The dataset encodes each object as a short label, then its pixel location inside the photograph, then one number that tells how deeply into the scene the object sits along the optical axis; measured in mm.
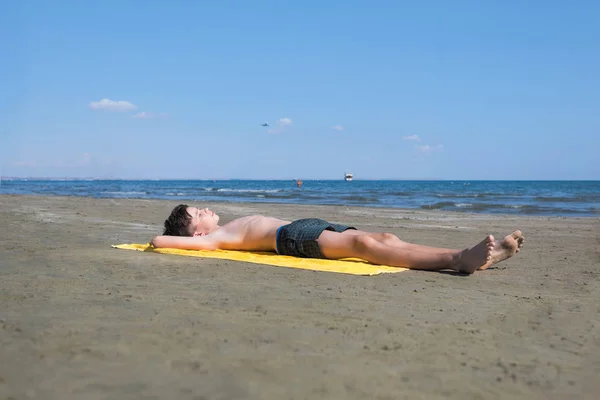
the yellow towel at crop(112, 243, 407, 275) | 5166
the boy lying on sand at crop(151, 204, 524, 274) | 5152
